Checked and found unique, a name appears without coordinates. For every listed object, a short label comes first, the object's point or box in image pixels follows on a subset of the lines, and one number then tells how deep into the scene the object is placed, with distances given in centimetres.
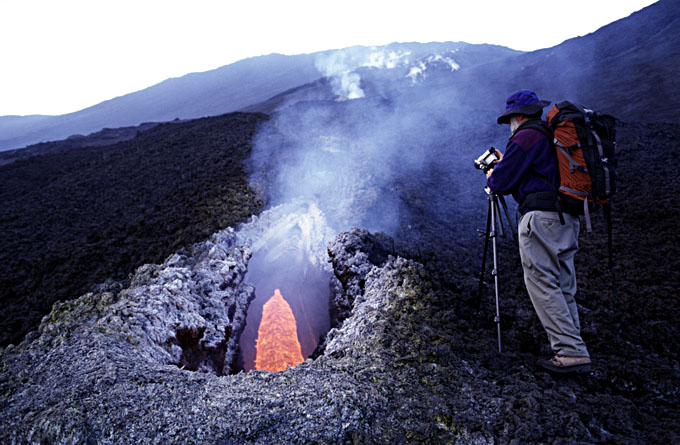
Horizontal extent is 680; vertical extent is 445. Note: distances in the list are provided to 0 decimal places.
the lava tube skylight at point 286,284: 543
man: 264
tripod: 307
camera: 308
